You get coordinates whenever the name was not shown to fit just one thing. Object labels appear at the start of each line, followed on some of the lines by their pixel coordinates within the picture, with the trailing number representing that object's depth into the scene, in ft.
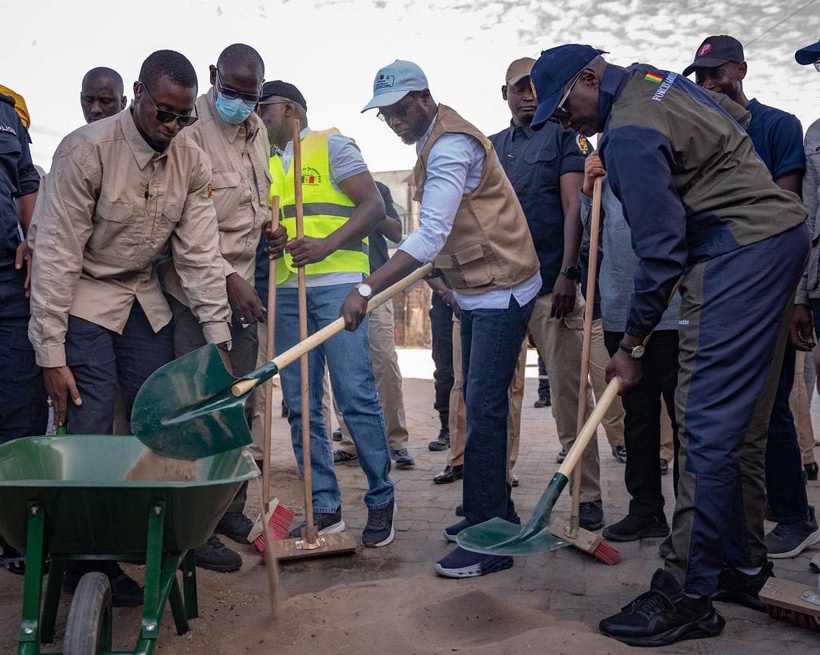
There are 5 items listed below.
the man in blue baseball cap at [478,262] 11.53
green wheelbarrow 7.23
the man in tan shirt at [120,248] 10.48
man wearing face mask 12.18
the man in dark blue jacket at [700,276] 8.84
